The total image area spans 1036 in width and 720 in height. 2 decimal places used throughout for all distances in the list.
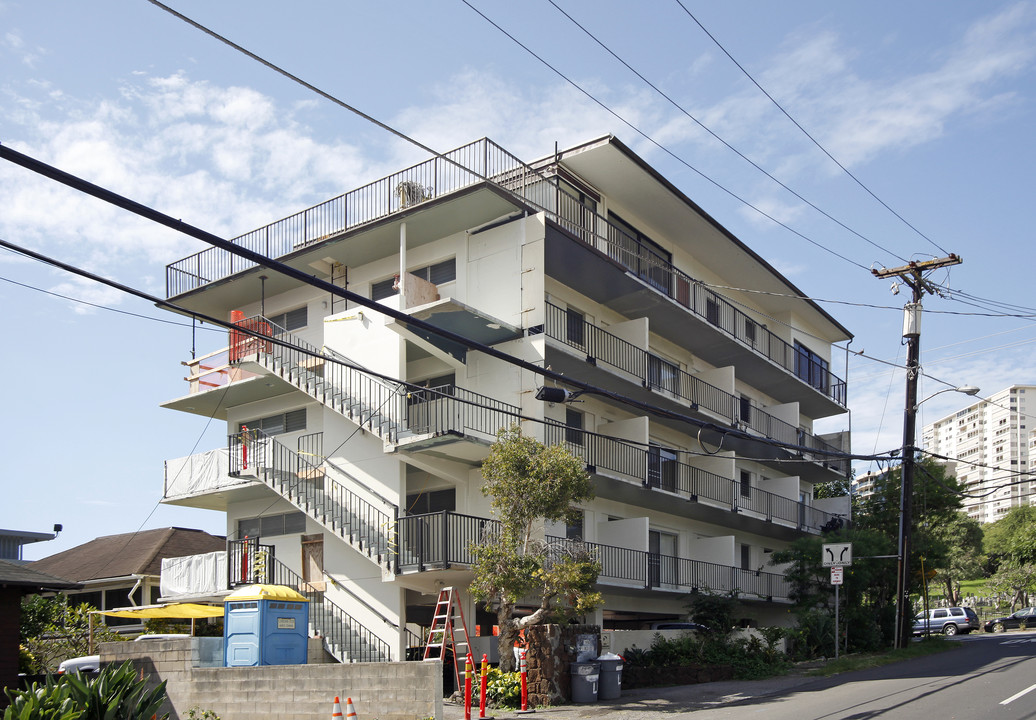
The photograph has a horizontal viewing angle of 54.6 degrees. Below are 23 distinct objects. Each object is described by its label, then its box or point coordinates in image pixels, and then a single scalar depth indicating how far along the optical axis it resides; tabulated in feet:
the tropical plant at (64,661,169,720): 37.40
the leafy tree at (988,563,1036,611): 206.59
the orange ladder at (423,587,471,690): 67.15
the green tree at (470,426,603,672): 64.85
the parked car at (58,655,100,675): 72.71
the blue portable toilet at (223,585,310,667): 65.05
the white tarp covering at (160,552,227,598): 88.63
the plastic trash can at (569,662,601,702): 62.95
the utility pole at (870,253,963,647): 97.14
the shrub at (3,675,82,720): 34.35
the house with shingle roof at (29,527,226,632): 110.32
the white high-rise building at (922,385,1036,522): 622.13
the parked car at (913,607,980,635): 159.02
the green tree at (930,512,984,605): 248.11
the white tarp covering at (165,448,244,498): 95.25
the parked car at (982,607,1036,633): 174.29
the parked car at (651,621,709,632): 89.71
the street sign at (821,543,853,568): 86.22
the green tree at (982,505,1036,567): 165.86
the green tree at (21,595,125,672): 85.61
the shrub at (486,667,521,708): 61.98
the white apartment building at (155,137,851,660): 79.87
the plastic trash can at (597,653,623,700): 65.00
